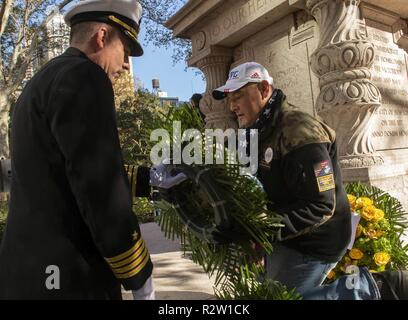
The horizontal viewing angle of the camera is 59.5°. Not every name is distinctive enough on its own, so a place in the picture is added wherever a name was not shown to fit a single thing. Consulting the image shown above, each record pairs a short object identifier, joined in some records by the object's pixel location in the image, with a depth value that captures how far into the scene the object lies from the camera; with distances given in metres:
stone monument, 4.36
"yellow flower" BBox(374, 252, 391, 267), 2.63
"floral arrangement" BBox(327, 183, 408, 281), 2.67
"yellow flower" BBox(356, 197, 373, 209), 2.76
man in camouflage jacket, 1.91
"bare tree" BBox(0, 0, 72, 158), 12.34
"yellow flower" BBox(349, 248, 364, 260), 2.66
